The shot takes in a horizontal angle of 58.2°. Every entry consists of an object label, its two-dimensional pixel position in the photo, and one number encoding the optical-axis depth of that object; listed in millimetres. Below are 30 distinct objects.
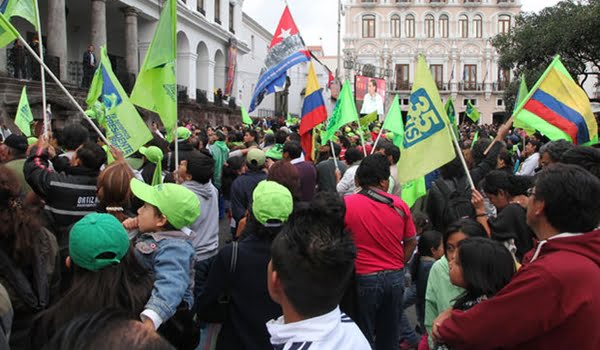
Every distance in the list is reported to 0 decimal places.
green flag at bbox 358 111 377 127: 12906
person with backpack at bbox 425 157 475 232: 4691
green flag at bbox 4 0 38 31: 6277
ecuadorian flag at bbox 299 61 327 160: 7379
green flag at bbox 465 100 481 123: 15359
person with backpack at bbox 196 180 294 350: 2918
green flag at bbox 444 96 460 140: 9815
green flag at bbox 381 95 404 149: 8375
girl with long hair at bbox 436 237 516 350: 2414
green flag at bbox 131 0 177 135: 5055
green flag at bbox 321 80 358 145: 8172
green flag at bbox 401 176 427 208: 5770
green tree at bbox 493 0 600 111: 21234
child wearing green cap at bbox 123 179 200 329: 2566
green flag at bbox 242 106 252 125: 12425
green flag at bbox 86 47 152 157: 5004
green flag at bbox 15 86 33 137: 7512
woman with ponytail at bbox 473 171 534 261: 3822
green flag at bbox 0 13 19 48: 5157
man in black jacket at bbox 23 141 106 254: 4047
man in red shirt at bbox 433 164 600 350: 1926
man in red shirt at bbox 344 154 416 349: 3812
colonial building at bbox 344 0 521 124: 57688
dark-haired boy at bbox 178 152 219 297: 4309
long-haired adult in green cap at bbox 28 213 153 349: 2156
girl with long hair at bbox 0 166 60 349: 2729
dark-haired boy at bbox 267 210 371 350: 1764
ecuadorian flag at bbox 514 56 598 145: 4867
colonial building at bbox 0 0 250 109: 16484
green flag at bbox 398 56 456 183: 4406
